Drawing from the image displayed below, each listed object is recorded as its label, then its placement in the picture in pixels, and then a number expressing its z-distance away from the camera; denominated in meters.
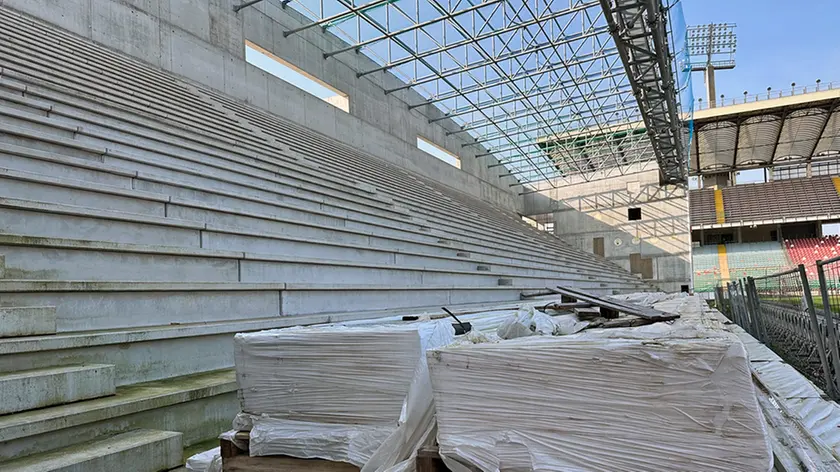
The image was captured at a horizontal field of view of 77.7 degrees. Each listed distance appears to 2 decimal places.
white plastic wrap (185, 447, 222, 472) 2.06
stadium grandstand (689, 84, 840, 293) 28.22
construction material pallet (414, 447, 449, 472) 1.52
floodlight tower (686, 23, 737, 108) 47.41
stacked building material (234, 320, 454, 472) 1.71
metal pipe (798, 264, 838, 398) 4.61
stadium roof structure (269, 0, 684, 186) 13.10
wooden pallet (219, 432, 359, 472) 1.78
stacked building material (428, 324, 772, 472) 1.28
